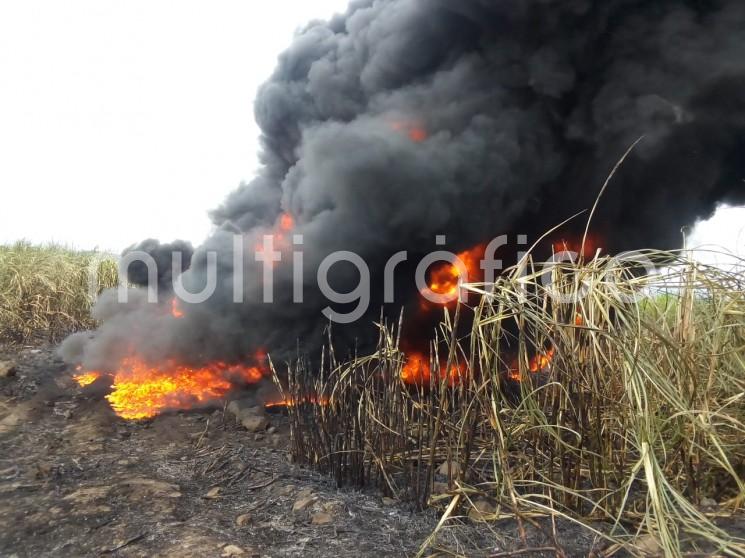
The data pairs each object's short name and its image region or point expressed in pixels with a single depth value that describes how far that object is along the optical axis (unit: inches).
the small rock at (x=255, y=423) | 184.1
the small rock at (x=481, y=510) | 102.8
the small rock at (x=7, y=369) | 223.9
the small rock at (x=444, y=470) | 131.4
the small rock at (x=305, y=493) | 124.0
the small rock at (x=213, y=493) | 129.8
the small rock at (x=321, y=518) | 111.4
